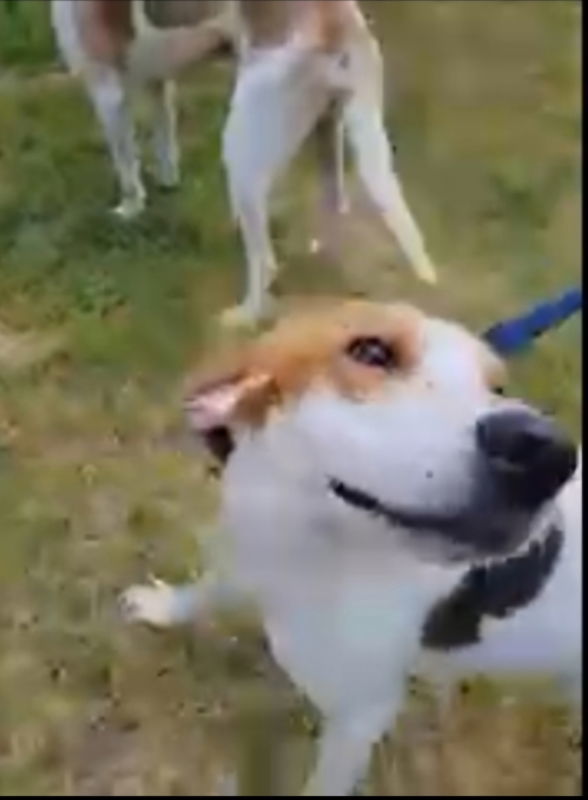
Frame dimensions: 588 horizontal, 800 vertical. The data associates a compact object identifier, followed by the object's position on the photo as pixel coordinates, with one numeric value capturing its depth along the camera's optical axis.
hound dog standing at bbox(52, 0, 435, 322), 1.51
